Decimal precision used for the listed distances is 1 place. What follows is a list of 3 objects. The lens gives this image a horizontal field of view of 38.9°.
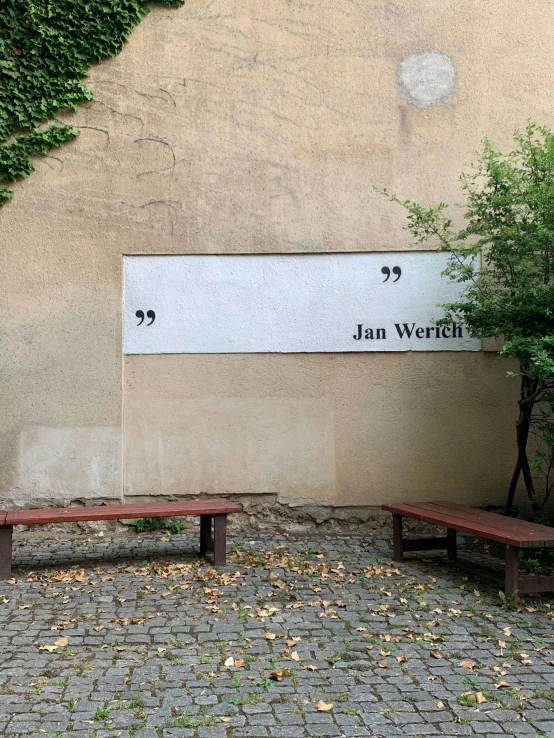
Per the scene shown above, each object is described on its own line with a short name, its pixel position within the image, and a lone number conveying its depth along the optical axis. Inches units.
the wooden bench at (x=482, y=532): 205.6
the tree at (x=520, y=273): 228.4
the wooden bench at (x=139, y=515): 230.2
